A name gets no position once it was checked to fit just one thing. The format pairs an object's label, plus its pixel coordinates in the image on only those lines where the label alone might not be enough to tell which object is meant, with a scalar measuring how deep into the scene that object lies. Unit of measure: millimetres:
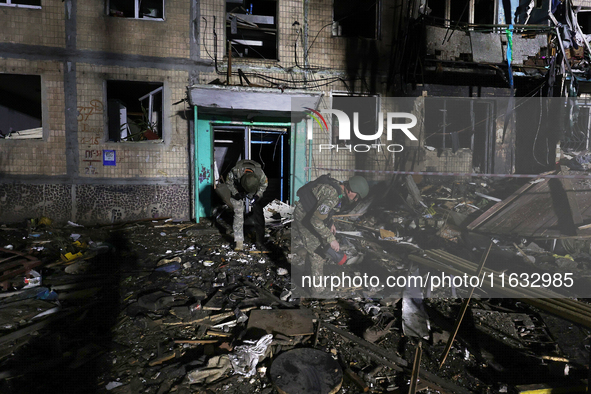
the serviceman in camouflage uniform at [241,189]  5770
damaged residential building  7168
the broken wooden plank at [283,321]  3334
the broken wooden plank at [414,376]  2420
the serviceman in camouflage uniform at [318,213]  4328
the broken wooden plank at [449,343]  2875
